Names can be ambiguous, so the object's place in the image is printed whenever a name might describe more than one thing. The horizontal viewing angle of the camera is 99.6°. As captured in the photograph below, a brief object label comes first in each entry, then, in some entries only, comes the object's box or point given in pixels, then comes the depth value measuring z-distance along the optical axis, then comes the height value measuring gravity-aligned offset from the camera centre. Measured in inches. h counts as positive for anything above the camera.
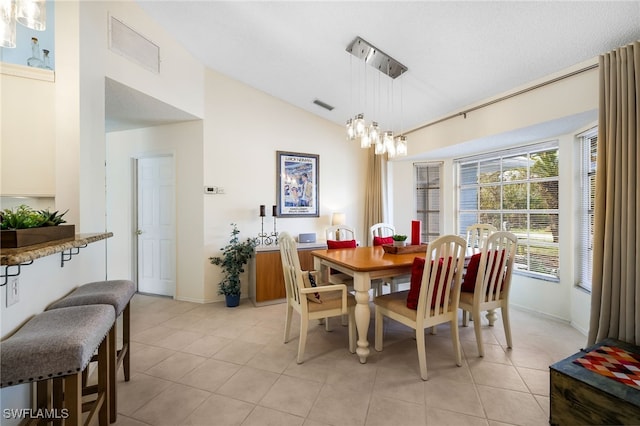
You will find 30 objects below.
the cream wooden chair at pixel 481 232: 122.2 -9.7
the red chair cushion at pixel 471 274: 91.3 -21.6
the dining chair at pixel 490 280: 88.0 -23.4
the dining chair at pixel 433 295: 76.9 -25.1
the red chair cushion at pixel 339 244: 127.1 -15.4
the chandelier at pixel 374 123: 98.2 +32.9
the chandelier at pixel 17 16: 46.2 +35.0
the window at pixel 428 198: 174.2 +8.7
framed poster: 163.9 +17.0
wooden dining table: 84.5 -19.5
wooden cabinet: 140.0 -34.7
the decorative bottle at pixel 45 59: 91.9 +52.1
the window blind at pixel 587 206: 108.8 +2.1
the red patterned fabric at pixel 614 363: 54.8 -33.8
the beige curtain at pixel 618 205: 72.3 +1.8
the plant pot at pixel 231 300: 138.3 -45.5
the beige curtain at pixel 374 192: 180.9 +13.3
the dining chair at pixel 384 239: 117.2 -13.8
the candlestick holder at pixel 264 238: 157.2 -15.6
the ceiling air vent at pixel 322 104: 156.6 +62.9
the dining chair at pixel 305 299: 86.0 -29.9
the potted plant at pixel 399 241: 109.9 -12.2
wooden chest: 48.9 -36.1
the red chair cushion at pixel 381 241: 131.7 -14.5
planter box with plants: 42.9 -2.9
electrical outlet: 50.3 -15.1
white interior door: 153.8 -8.6
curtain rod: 87.4 +46.7
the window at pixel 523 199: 125.6 +6.4
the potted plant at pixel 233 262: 139.4 -27.0
